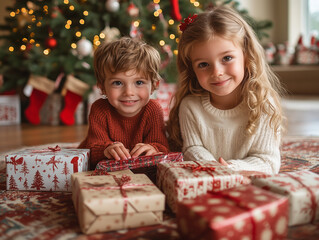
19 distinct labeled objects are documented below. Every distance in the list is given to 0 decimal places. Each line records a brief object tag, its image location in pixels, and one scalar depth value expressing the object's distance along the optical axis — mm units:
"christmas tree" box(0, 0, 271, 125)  2625
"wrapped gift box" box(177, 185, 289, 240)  691
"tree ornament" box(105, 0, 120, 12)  2599
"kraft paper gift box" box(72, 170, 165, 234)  838
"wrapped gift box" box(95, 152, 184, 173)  1128
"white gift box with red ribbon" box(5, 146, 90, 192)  1167
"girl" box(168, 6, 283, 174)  1249
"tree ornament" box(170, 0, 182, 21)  2643
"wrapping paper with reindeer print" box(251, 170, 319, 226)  864
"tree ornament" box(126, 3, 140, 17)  2619
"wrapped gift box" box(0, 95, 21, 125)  2973
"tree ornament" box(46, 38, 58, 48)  2658
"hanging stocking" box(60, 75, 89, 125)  2719
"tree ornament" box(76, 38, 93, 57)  2510
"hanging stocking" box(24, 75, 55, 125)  2748
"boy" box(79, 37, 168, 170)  1313
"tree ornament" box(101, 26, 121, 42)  2595
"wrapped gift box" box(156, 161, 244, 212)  931
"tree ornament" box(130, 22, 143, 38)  2595
